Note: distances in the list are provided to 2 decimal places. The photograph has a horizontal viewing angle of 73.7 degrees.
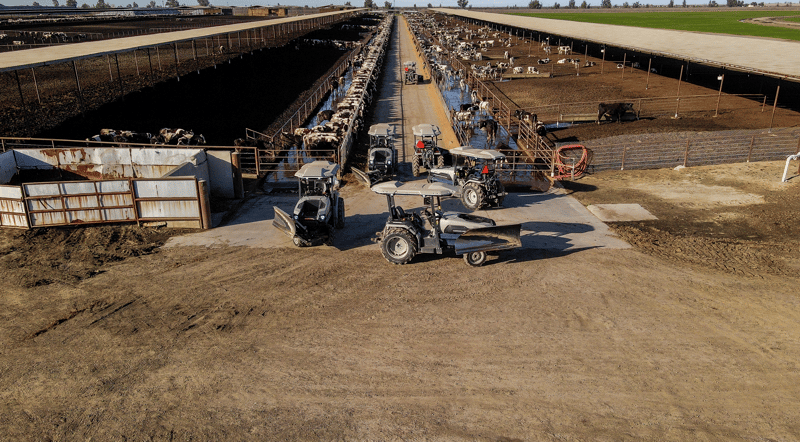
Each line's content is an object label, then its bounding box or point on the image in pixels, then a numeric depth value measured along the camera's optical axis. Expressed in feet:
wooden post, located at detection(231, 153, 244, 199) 62.37
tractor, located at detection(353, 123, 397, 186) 68.76
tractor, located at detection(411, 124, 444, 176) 70.28
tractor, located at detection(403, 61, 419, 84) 162.91
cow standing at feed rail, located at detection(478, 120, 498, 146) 95.81
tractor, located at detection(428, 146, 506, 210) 58.49
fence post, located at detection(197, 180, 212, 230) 52.58
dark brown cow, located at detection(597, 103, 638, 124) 102.73
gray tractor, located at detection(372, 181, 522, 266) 43.27
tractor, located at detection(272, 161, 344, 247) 47.29
